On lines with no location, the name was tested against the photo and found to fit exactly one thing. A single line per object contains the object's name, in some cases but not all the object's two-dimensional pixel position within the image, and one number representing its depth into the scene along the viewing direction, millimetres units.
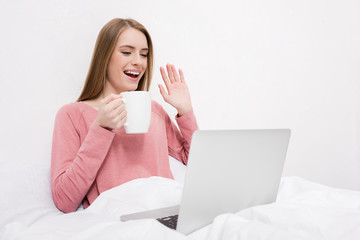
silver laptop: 659
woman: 1064
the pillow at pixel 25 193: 1018
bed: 608
